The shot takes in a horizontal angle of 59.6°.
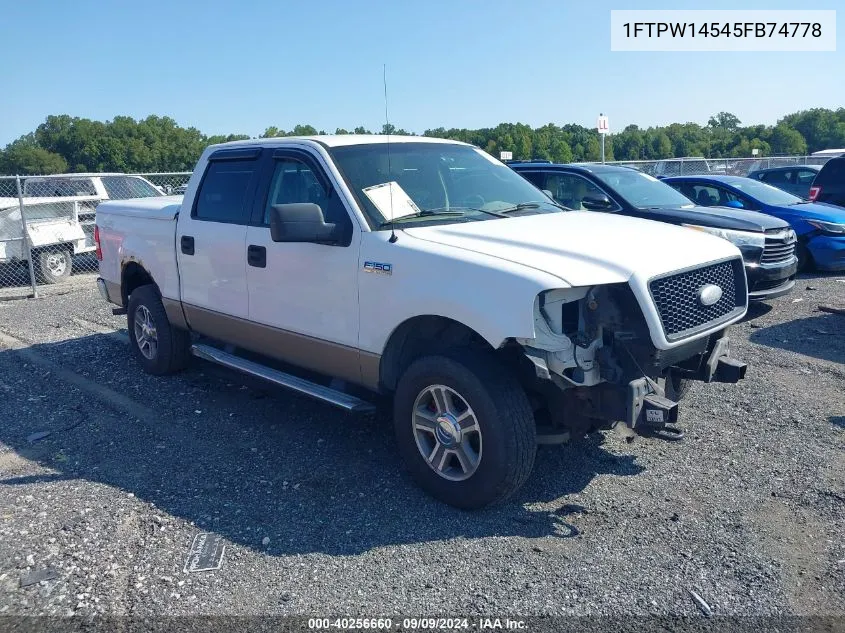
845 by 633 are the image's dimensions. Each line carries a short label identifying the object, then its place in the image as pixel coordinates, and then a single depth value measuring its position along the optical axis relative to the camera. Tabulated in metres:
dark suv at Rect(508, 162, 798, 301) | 8.62
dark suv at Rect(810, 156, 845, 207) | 13.23
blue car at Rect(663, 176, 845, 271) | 11.23
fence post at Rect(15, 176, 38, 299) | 11.49
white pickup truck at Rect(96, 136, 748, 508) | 3.84
